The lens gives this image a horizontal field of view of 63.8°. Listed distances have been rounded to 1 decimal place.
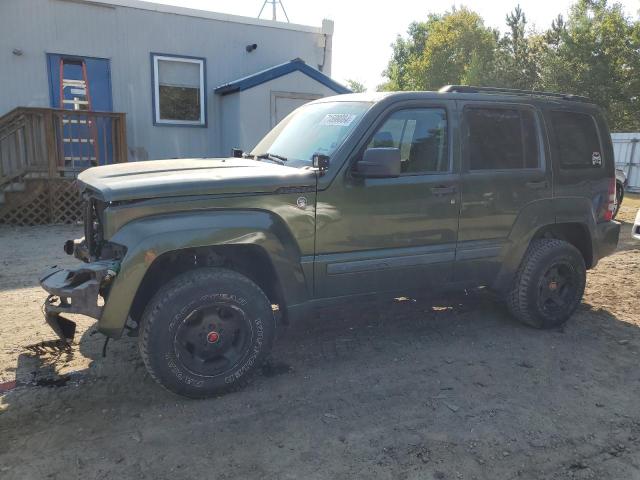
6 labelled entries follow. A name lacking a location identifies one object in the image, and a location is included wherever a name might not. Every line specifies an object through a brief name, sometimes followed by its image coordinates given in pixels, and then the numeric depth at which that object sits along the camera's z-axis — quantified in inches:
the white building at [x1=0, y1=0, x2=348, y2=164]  396.8
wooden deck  363.9
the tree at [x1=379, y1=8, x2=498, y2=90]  1456.7
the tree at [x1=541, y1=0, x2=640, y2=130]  1113.4
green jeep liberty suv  126.8
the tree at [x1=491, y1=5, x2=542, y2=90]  1407.5
